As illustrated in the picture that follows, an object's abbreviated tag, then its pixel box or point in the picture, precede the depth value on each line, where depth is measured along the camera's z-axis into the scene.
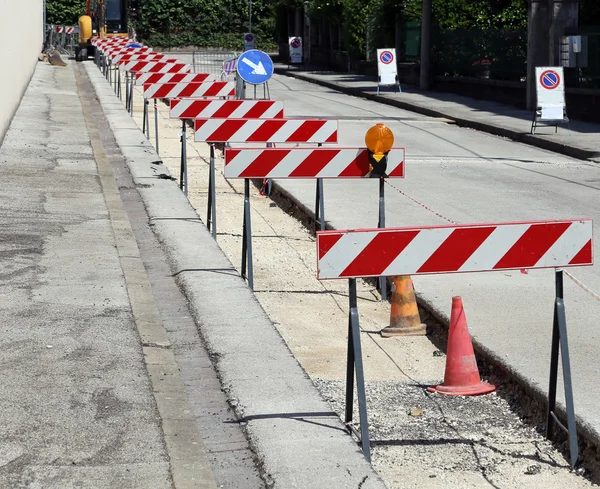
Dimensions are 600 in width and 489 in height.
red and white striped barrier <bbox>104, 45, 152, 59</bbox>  30.03
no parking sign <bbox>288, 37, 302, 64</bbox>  54.91
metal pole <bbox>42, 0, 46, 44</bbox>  53.19
